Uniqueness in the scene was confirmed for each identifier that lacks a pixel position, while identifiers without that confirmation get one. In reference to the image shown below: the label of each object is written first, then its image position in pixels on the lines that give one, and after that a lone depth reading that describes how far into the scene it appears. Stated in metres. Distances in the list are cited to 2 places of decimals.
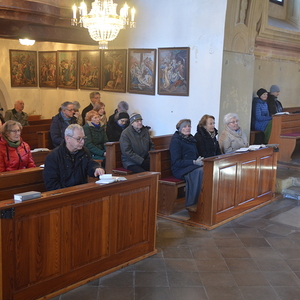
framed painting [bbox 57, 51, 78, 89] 11.51
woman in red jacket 5.40
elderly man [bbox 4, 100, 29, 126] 9.49
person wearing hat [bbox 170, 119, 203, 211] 6.14
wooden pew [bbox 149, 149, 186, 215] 6.30
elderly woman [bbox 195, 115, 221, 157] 6.66
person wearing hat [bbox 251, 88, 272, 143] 9.97
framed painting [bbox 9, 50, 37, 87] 12.35
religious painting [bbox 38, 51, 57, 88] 12.28
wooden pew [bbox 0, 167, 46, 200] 4.52
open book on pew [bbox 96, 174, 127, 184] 4.31
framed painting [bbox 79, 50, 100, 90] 10.86
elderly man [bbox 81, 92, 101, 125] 9.84
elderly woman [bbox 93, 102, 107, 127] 9.00
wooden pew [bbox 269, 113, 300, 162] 9.19
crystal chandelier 7.34
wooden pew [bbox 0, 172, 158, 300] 3.57
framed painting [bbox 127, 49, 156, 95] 9.56
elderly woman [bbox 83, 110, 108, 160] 7.67
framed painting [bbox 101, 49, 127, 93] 10.20
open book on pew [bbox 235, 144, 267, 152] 6.57
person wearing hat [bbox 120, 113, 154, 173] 6.82
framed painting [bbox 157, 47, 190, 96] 8.98
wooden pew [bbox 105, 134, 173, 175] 7.04
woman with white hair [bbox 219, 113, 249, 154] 7.07
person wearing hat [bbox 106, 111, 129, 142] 8.16
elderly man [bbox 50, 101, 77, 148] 8.01
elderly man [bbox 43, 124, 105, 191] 4.52
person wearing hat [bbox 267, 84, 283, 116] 10.55
